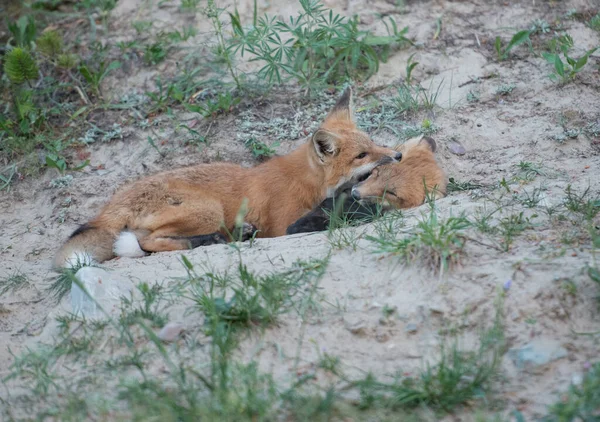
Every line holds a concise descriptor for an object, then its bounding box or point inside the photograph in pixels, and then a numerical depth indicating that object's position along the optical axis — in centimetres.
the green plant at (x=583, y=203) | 934
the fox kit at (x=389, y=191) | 1145
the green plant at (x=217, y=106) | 1470
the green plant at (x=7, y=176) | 1452
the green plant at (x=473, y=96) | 1430
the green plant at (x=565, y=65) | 1367
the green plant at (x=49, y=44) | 1565
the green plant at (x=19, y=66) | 1495
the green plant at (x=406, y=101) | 1420
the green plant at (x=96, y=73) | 1563
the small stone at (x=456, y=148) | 1337
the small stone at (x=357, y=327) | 805
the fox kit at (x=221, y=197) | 1168
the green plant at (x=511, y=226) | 880
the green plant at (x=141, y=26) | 1672
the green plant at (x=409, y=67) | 1458
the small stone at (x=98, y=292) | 895
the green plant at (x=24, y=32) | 1662
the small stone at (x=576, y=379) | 680
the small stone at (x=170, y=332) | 816
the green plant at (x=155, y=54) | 1612
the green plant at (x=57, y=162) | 1436
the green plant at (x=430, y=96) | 1420
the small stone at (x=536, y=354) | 718
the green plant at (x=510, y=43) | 1482
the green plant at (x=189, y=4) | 1652
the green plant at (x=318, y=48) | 1415
